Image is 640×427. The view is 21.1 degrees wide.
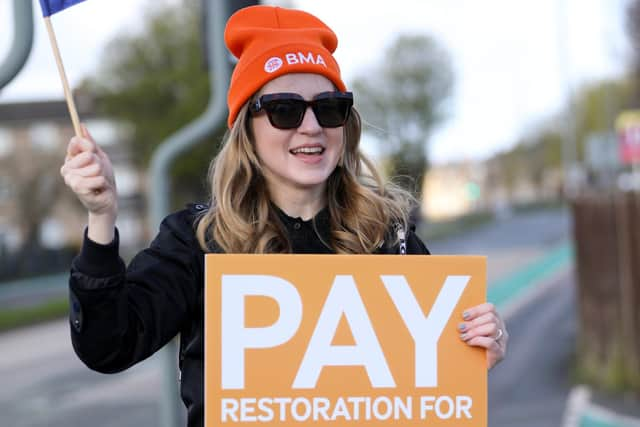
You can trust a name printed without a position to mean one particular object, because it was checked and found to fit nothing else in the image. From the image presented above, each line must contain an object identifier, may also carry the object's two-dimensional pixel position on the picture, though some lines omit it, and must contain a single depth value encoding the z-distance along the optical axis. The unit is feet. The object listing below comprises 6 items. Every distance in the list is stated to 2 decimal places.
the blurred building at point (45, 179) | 222.81
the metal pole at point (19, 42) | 13.10
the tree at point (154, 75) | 198.21
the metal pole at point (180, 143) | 20.90
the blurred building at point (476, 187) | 267.73
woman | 11.56
